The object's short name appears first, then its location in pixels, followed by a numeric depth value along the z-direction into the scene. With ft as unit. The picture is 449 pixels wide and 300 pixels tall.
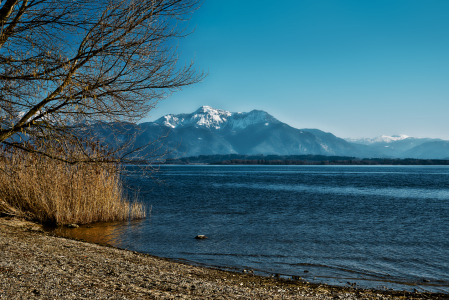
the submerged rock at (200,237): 54.29
